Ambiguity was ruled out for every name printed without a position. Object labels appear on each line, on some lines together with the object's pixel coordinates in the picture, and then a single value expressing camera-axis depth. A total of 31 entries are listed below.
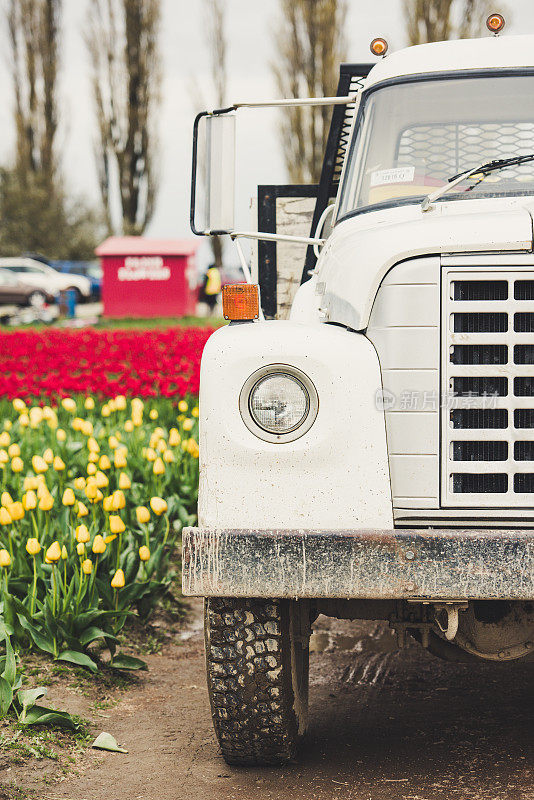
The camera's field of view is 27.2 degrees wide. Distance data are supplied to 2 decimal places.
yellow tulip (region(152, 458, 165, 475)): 5.54
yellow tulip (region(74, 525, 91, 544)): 4.47
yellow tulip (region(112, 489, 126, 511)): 4.77
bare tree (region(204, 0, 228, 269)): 33.41
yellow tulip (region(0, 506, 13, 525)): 4.68
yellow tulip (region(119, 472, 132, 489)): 5.13
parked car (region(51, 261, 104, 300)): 38.22
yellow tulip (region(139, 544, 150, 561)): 4.74
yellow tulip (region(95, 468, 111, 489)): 5.10
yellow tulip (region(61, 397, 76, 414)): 7.21
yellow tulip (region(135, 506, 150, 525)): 4.92
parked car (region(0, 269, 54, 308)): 32.69
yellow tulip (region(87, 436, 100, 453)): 5.58
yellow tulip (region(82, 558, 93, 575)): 4.51
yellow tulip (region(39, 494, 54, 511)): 4.75
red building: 26.19
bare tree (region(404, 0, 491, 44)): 23.84
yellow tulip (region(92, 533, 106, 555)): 4.47
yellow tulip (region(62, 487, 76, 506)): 4.94
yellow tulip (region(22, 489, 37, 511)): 4.74
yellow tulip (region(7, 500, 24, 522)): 4.68
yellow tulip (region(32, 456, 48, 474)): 5.27
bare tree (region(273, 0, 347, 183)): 27.14
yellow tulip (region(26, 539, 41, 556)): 4.46
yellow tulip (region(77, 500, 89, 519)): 4.83
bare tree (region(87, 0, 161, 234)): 34.69
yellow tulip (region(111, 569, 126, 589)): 4.50
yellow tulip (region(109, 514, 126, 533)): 4.62
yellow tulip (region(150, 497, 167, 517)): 4.92
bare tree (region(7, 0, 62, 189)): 36.25
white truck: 3.19
